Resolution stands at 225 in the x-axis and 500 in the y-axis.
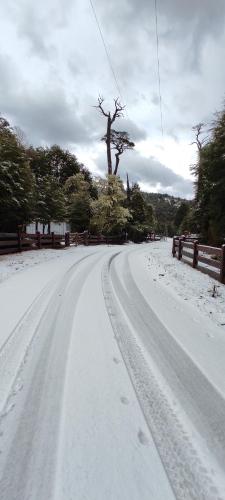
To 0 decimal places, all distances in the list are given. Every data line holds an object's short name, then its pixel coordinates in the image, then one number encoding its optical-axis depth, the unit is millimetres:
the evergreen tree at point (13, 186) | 14430
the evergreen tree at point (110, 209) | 32925
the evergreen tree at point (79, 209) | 34809
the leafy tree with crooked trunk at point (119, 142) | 36125
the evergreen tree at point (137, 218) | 40250
